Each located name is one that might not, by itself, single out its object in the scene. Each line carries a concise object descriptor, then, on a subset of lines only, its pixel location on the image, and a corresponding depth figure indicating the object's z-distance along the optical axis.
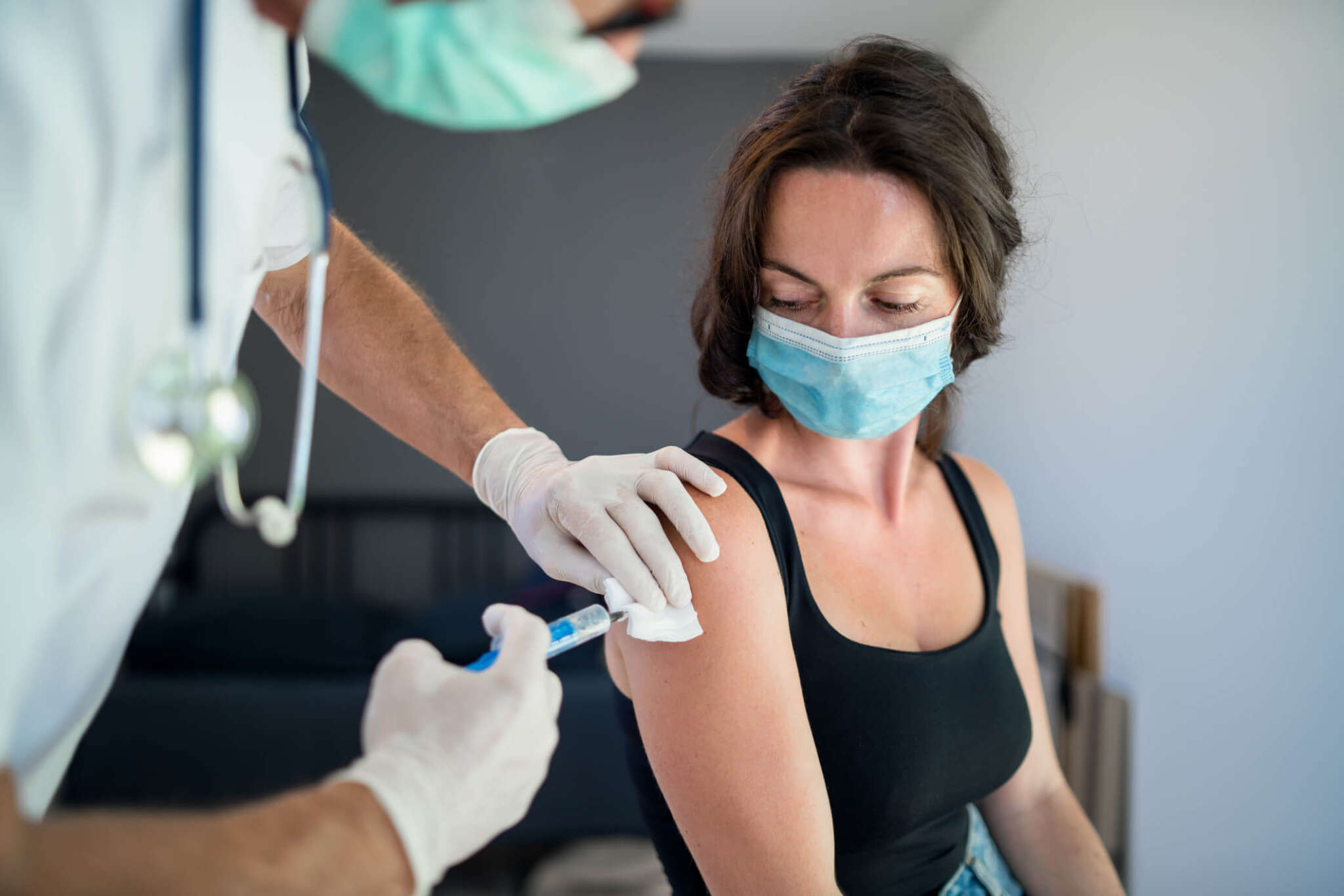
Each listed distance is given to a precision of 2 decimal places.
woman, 0.87
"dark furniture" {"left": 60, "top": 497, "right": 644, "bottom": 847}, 2.55
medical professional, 0.44
